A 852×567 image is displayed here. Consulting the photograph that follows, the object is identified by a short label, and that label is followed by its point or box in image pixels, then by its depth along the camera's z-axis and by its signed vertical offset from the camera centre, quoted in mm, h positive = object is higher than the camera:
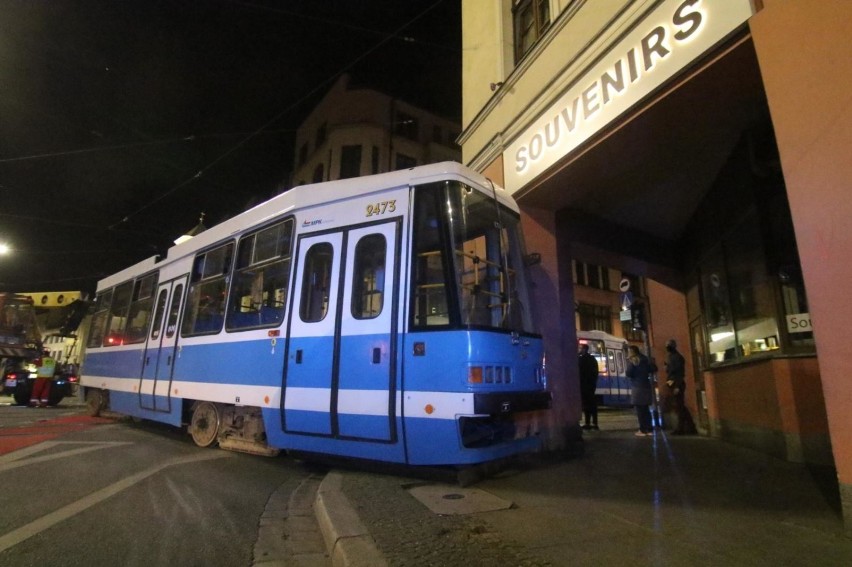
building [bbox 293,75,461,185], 24125 +13582
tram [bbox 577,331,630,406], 18344 +1250
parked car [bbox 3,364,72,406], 15414 -87
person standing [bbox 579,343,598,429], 9945 +278
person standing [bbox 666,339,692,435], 8828 +345
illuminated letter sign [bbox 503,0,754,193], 4262 +3500
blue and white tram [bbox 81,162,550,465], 4477 +705
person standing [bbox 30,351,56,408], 15023 -68
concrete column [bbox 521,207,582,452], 6910 +1074
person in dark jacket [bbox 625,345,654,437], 8664 +199
